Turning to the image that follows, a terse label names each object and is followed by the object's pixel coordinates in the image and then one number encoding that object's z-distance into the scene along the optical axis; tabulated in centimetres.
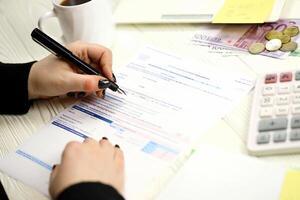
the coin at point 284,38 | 86
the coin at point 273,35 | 87
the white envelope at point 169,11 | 94
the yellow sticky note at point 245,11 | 90
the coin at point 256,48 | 86
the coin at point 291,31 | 87
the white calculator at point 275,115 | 71
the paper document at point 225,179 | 68
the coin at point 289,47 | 84
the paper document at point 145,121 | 73
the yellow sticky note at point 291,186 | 67
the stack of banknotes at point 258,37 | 85
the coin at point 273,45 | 85
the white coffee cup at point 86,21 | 87
